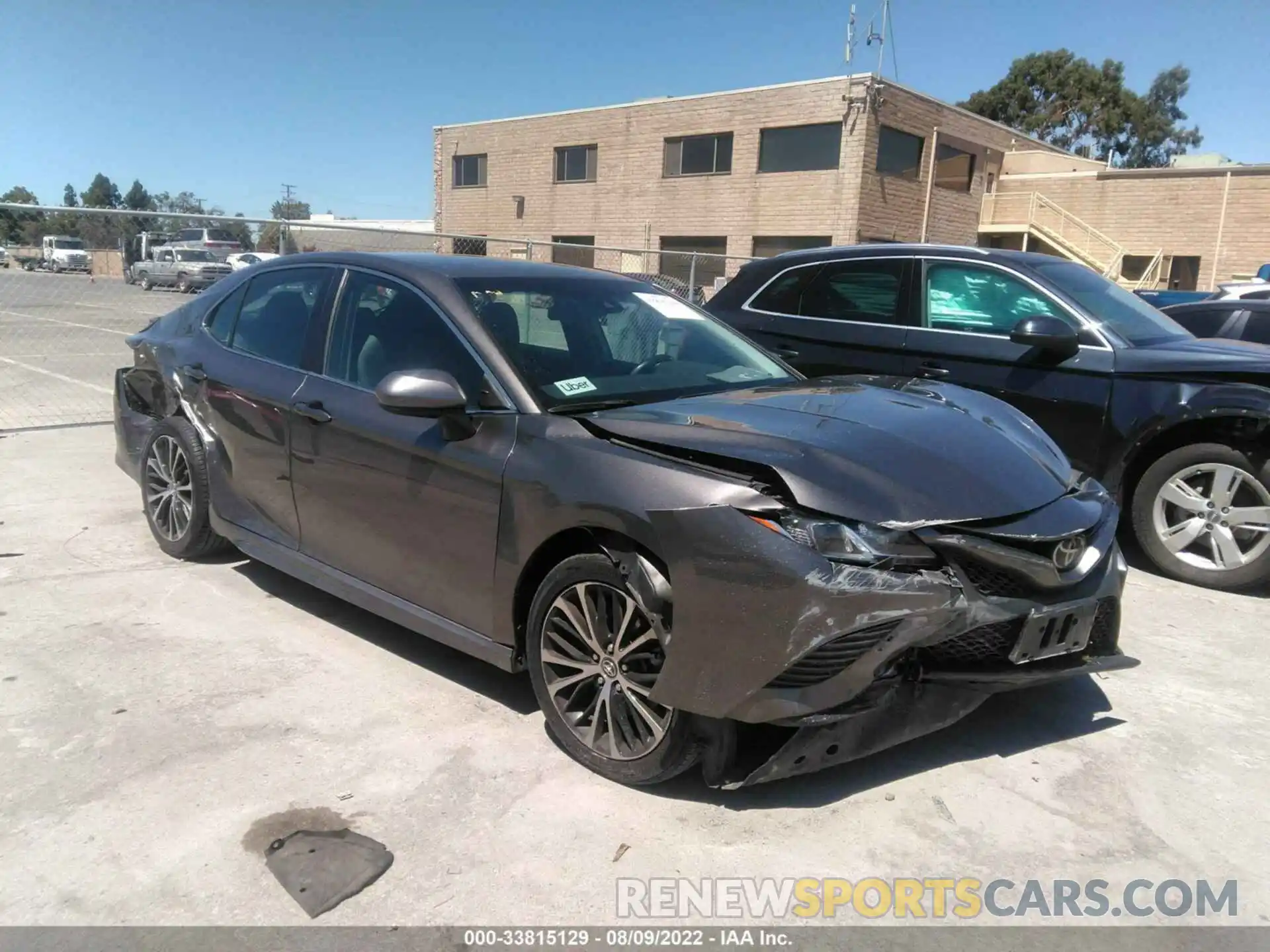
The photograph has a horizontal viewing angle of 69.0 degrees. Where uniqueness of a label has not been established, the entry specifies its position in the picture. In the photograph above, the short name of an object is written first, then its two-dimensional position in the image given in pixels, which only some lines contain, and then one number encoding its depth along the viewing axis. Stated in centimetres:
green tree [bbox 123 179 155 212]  9075
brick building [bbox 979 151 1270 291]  2614
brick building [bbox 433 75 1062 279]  2470
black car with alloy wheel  486
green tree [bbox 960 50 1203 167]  5538
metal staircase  2856
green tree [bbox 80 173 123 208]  9538
